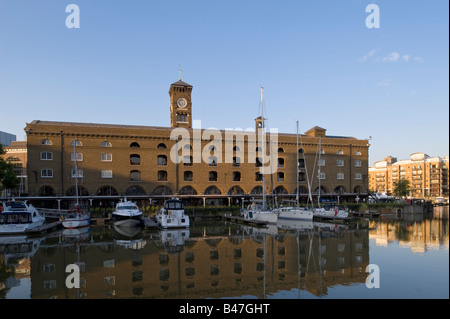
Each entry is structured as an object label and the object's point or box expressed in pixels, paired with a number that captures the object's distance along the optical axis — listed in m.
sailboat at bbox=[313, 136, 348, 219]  45.12
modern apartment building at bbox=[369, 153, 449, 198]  134.38
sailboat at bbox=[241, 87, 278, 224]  40.91
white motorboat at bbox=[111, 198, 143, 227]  38.09
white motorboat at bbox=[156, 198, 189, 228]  36.00
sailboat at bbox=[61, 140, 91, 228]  37.38
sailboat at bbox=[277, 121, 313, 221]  43.34
